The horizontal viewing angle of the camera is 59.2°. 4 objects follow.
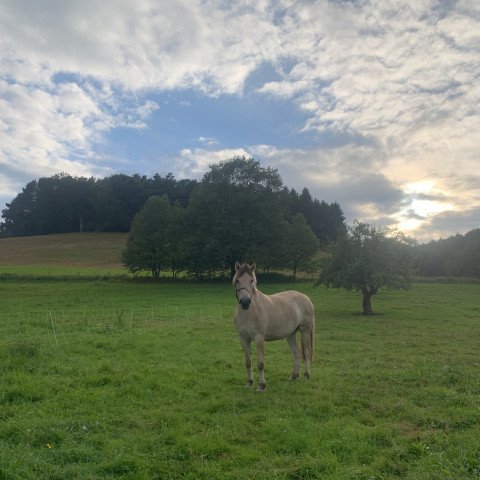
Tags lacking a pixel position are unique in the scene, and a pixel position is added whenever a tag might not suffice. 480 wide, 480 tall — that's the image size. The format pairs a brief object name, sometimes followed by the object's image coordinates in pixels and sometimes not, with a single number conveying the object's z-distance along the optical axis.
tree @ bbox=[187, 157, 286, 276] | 50.25
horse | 9.24
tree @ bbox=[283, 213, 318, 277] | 58.56
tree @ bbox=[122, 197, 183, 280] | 51.69
